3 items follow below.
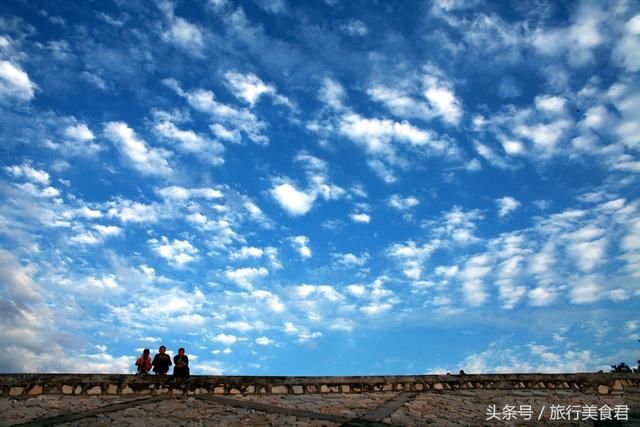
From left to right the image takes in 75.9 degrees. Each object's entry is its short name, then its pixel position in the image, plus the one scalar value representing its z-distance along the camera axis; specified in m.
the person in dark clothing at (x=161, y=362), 8.78
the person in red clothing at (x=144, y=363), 9.12
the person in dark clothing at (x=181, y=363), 8.71
